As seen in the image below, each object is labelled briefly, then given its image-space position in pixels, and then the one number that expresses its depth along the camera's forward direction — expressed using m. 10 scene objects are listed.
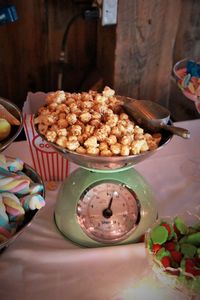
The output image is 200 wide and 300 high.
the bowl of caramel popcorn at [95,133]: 0.72
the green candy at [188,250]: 0.71
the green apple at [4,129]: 0.68
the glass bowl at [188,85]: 1.05
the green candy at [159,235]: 0.74
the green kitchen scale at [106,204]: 0.80
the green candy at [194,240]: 0.74
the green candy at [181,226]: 0.77
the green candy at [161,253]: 0.71
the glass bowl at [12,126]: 0.64
